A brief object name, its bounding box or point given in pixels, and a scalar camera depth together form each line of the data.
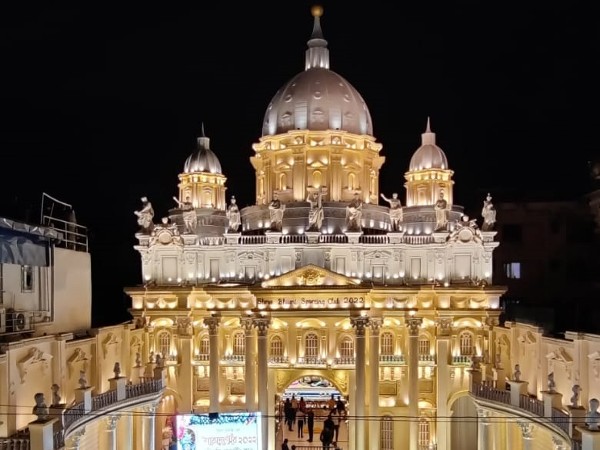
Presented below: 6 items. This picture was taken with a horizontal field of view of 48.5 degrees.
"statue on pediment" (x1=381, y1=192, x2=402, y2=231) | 48.00
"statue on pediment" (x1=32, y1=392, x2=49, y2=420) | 24.00
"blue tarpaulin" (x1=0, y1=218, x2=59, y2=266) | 31.09
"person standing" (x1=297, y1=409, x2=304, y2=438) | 44.94
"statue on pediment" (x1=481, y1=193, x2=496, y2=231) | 47.56
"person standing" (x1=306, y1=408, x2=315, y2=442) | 42.20
